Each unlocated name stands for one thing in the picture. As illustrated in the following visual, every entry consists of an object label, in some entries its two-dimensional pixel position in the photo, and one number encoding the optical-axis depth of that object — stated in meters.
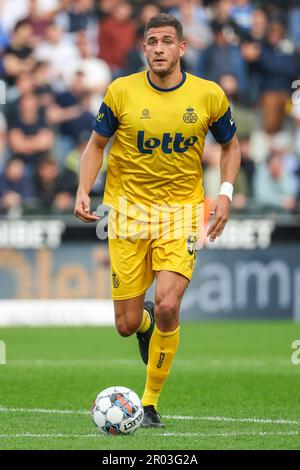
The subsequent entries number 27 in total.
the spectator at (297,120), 18.70
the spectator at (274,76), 18.94
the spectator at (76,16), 19.06
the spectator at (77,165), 16.95
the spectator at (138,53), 18.38
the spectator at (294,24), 19.80
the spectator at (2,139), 17.27
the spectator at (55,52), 18.55
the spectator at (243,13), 19.42
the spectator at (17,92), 17.47
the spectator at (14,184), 16.80
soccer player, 7.84
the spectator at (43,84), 17.94
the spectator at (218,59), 18.58
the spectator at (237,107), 17.86
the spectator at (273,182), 17.81
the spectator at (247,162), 17.66
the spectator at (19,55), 18.30
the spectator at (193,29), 18.88
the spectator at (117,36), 18.97
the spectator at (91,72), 18.19
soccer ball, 7.19
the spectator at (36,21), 18.64
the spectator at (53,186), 16.72
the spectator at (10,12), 18.88
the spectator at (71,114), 17.84
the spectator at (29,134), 17.33
